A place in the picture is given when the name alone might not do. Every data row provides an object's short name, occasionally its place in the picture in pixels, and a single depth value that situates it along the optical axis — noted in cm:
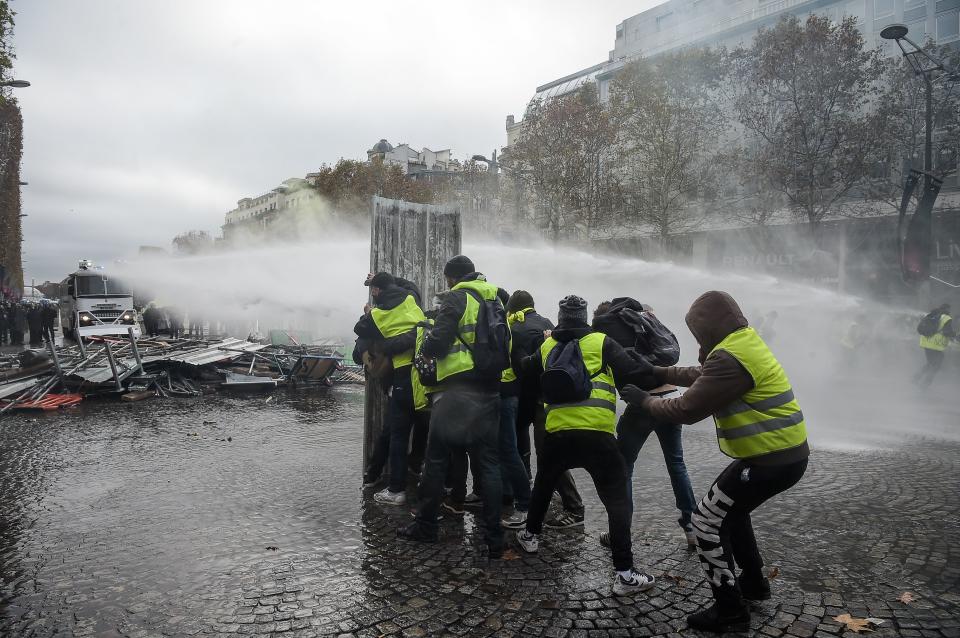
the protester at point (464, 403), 413
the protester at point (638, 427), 422
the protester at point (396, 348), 514
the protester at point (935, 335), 1187
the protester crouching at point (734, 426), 303
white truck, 2045
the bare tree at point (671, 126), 2239
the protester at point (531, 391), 473
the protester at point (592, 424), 359
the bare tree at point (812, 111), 2016
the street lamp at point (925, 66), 1390
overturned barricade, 1043
